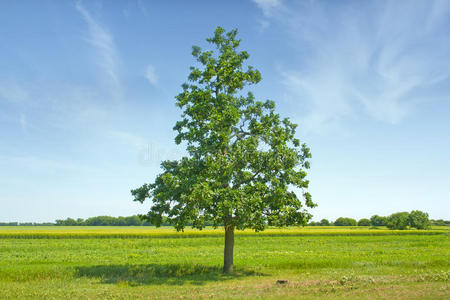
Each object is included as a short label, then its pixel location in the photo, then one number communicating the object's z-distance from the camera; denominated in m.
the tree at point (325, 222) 190.02
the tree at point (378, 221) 191.88
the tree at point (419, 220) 132.38
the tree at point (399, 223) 135.00
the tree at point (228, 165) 20.09
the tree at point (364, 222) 191.00
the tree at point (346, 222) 190.50
